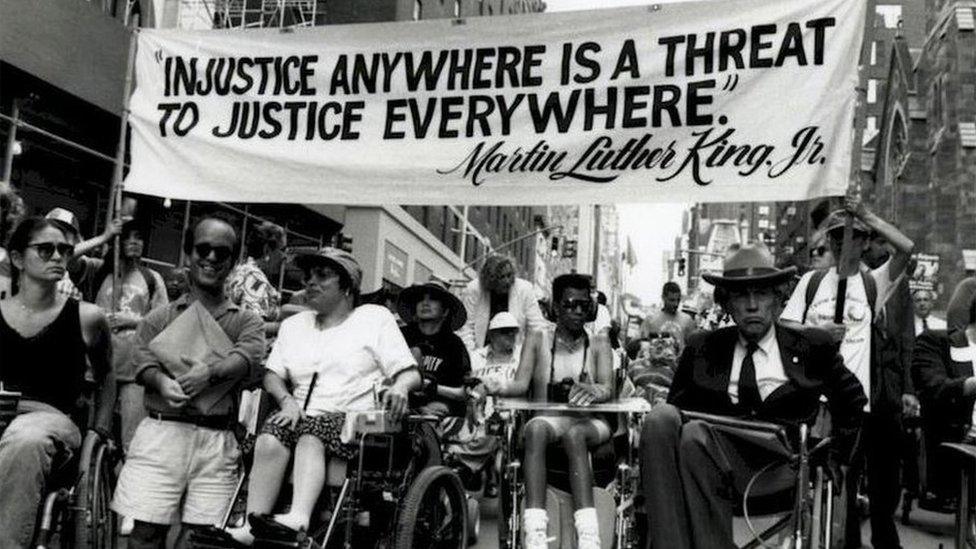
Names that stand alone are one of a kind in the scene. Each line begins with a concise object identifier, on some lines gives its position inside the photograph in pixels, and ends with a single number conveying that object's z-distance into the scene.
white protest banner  5.48
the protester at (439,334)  7.12
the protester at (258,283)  7.15
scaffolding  22.98
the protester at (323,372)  4.70
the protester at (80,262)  5.26
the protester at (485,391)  8.05
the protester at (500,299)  8.55
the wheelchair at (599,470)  5.47
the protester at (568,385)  5.39
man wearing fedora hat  4.42
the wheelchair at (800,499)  4.21
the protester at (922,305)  9.23
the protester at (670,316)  10.74
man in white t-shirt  5.90
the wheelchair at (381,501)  4.57
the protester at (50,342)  4.68
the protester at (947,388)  5.42
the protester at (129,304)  6.76
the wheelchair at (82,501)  4.39
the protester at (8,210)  6.16
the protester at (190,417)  4.80
